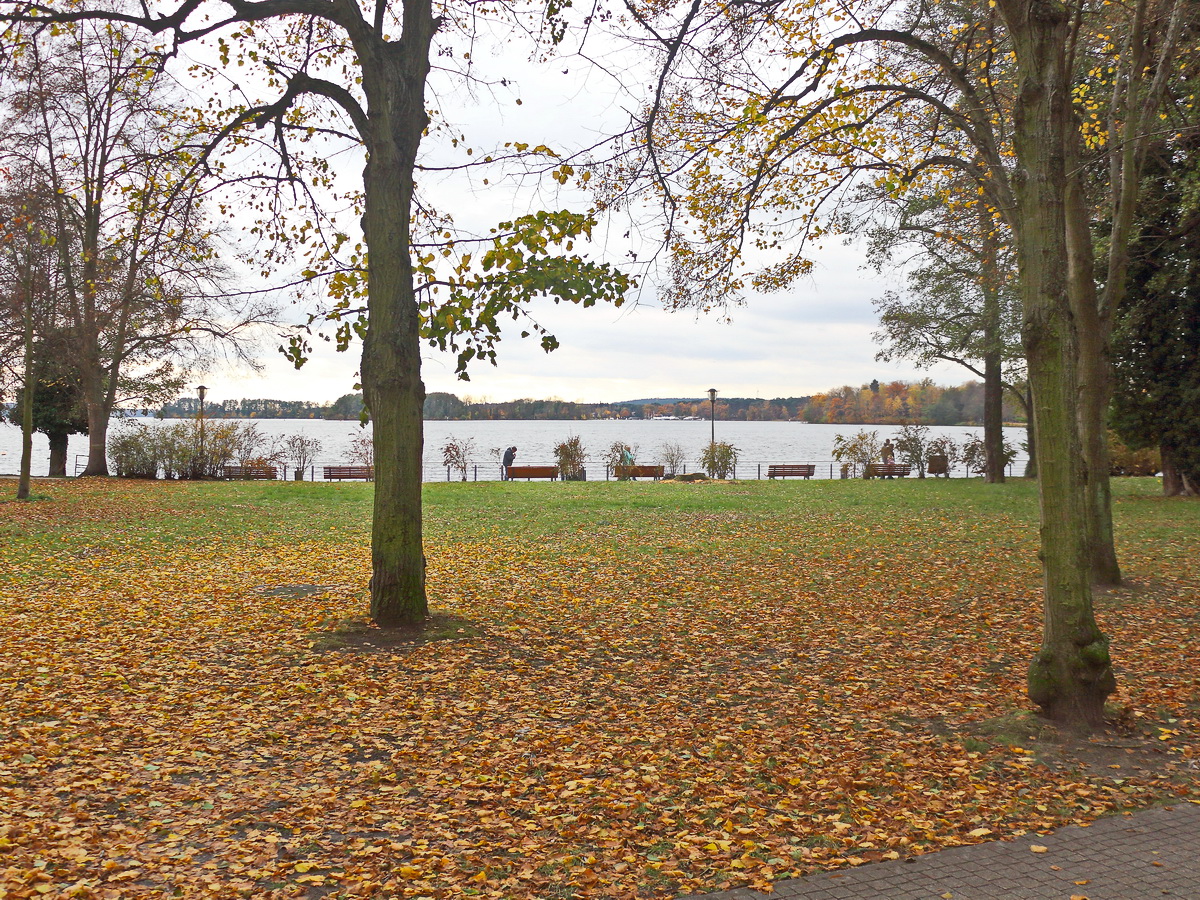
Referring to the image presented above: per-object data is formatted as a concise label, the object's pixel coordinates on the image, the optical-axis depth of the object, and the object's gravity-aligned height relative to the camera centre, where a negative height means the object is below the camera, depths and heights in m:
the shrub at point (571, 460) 32.12 +0.30
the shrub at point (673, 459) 35.78 +0.43
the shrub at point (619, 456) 34.56 +0.52
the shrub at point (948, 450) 33.38 +0.84
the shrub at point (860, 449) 34.38 +0.90
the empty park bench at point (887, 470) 33.34 -0.03
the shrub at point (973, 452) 33.44 +0.77
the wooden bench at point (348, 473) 31.29 -0.28
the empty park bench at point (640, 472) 33.34 -0.18
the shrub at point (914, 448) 33.09 +0.92
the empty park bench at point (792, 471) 34.97 -0.10
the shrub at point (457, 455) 33.56 +0.51
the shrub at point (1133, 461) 27.31 +0.35
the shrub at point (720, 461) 34.38 +0.33
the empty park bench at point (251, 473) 28.03 -0.28
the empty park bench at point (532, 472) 32.59 -0.20
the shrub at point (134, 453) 26.05 +0.38
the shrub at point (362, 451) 35.28 +0.69
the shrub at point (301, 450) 31.41 +0.63
